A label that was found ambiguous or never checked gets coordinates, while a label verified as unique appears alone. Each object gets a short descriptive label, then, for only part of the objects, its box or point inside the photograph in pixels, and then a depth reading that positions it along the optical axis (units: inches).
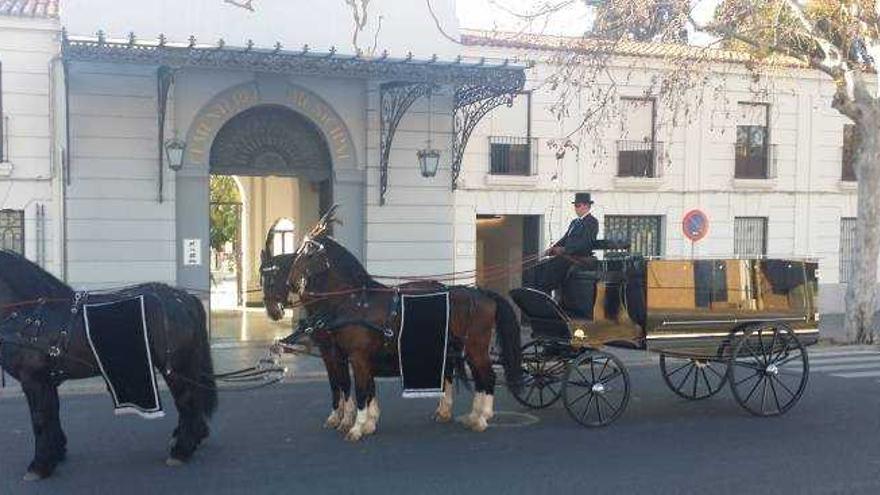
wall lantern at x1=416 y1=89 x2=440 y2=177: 637.9
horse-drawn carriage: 351.2
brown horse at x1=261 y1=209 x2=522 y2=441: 314.5
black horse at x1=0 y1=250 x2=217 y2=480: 264.2
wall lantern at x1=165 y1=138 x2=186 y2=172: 577.6
